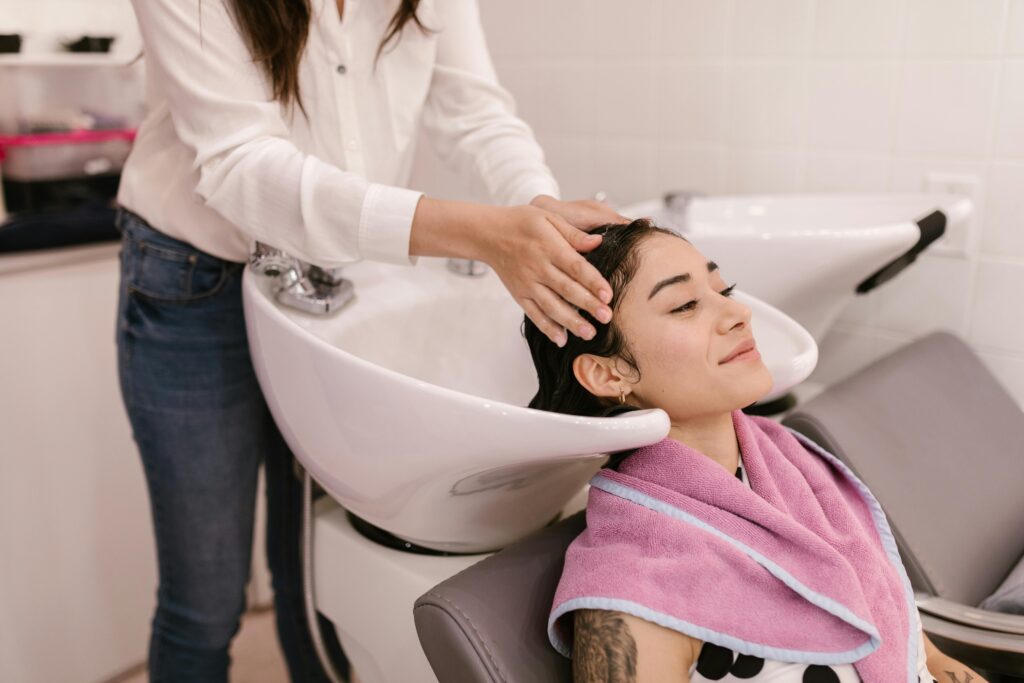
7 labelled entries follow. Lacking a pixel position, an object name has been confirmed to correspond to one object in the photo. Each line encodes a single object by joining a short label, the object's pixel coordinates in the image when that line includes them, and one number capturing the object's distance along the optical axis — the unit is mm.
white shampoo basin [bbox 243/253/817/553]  844
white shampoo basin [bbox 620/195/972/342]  1375
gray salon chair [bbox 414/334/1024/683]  902
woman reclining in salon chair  847
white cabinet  1794
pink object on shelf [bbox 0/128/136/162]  1836
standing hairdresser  1013
